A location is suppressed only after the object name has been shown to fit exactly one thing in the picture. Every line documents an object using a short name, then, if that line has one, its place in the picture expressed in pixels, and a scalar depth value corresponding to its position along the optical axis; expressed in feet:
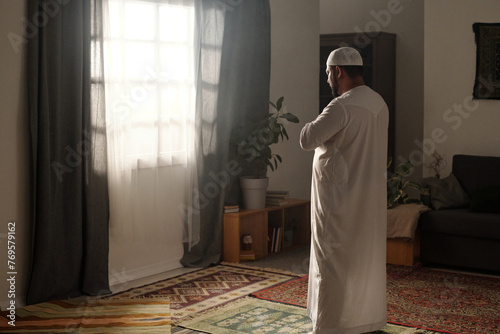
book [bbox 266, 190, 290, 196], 18.99
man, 11.03
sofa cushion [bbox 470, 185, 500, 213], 16.31
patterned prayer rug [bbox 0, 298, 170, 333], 11.71
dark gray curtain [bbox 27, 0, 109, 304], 13.06
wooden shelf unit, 17.54
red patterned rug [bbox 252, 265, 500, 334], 12.12
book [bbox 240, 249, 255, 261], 17.67
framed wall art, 18.40
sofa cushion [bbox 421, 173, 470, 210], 17.31
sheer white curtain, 14.92
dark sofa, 15.81
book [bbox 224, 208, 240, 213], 17.69
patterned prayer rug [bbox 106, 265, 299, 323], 13.52
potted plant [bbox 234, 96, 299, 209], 17.88
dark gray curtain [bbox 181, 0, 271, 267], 17.22
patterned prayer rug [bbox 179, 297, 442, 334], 11.74
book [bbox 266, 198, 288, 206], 18.81
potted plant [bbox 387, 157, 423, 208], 17.51
